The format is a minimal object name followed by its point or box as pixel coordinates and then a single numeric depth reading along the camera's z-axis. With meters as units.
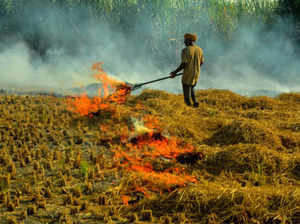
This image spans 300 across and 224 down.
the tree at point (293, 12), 24.58
